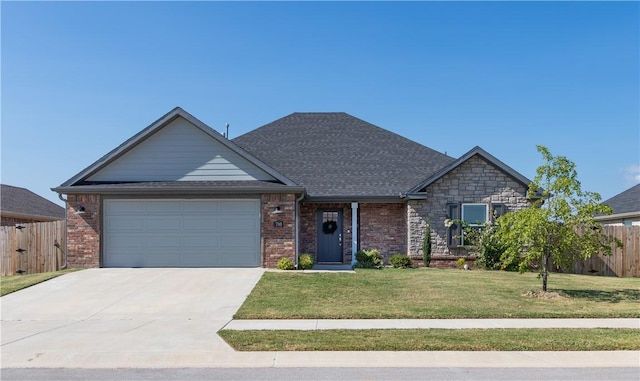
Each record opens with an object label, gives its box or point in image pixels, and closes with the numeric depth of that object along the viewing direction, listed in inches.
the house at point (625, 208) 943.7
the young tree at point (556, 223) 515.2
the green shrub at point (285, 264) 684.1
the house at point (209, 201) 695.1
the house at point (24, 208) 1064.2
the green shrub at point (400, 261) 765.9
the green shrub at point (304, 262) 697.6
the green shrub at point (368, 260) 766.5
